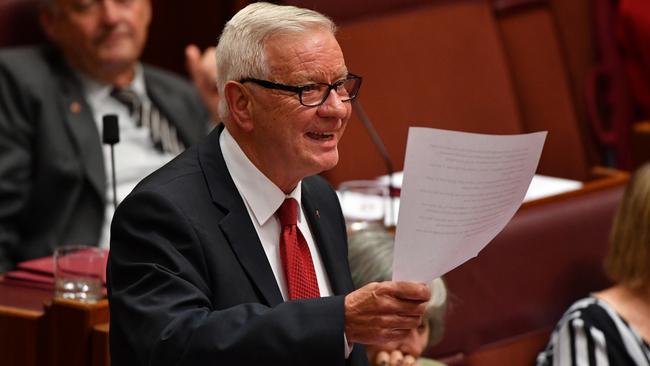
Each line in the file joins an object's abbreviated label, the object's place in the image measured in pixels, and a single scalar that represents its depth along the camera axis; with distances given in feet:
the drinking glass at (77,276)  24.38
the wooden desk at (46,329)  24.17
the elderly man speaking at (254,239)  22.45
